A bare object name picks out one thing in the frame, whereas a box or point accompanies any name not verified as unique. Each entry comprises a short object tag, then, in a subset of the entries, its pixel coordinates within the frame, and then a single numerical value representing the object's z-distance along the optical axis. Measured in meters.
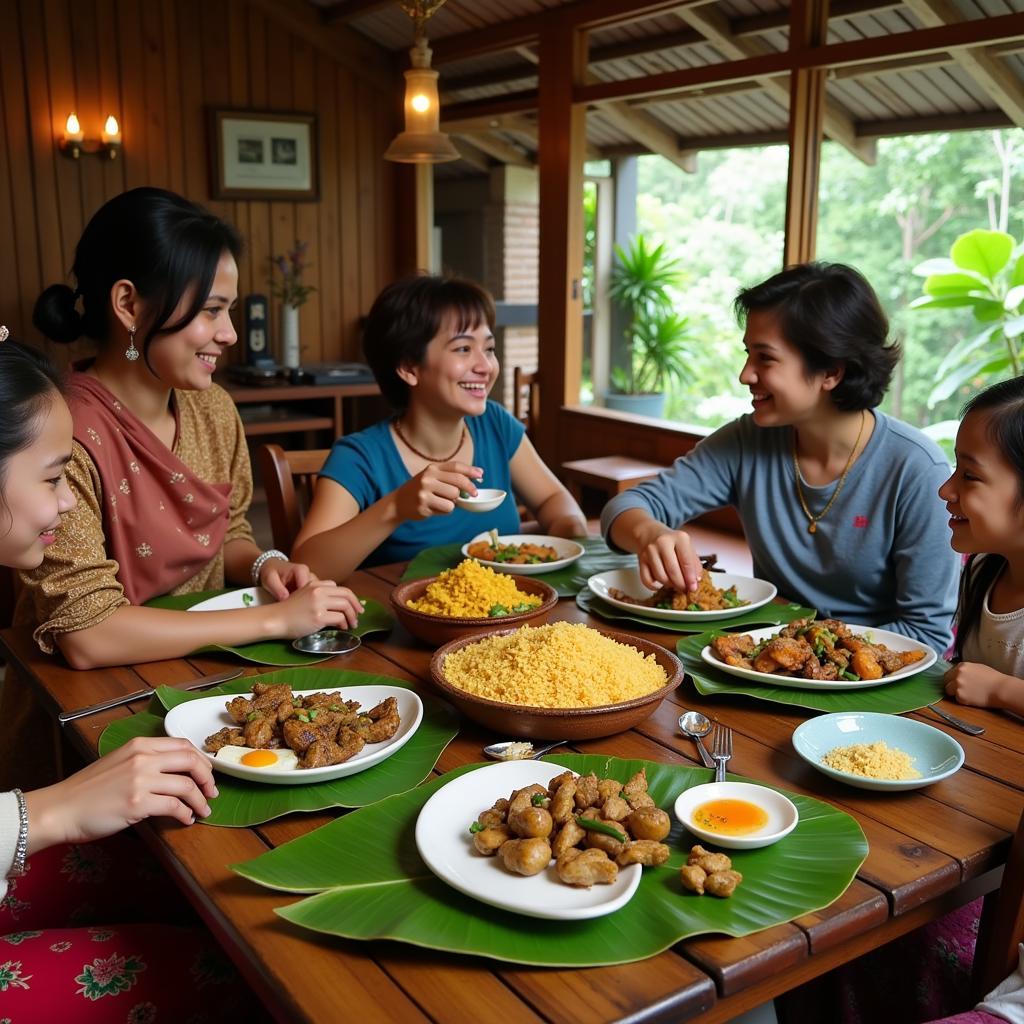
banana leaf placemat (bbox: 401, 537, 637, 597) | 2.04
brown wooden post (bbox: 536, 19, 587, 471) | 5.20
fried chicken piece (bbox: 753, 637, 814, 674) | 1.52
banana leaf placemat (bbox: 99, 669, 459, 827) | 1.17
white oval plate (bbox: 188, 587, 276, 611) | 1.87
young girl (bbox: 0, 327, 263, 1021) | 1.15
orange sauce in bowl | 1.08
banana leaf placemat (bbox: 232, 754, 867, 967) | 0.92
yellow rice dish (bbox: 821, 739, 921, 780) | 1.22
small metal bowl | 1.68
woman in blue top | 2.39
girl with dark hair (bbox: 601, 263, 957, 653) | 1.91
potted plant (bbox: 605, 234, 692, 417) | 6.73
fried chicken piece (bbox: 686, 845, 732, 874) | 1.00
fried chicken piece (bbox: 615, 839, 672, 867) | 1.01
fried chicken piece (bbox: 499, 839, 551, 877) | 0.99
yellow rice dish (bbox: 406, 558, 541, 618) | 1.70
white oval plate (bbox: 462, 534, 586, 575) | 2.03
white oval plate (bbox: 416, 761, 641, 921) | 0.94
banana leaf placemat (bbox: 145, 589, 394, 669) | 1.64
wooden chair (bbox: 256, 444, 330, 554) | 2.46
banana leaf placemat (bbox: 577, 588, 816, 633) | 1.79
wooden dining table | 0.87
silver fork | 1.22
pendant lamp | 3.15
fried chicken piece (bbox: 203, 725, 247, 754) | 1.27
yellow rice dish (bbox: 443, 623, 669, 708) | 1.32
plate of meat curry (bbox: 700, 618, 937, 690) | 1.50
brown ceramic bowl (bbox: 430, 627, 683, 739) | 1.28
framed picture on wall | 6.04
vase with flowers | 6.34
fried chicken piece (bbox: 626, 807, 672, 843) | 1.05
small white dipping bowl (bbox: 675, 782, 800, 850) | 1.05
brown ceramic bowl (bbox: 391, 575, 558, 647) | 1.65
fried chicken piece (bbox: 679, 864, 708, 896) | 0.98
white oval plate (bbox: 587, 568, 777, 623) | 1.79
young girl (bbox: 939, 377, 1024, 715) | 1.47
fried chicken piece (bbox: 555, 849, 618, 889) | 0.98
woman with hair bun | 1.74
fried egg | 1.24
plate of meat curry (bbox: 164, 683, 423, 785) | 1.23
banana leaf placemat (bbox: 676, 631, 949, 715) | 1.45
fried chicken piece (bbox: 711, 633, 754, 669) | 1.56
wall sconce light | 5.51
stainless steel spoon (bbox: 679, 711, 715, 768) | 1.37
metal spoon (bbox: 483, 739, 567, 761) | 1.29
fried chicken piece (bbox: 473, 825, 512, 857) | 1.03
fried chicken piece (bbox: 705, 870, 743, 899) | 0.98
